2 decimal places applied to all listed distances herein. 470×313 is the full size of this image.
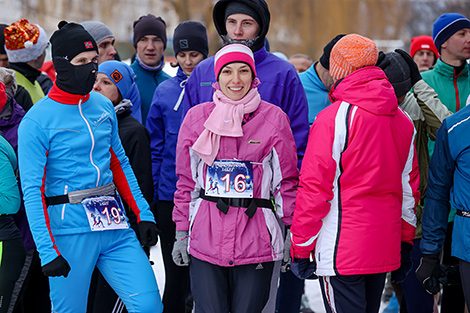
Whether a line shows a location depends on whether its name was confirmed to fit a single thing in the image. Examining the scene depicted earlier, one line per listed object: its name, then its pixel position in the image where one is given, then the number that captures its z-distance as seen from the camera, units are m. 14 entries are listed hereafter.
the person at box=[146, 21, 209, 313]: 9.48
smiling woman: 6.84
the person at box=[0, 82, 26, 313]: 7.32
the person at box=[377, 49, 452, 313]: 8.66
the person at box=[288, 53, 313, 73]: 15.41
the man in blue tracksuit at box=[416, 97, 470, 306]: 6.75
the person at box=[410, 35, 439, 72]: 13.36
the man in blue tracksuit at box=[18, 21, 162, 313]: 6.84
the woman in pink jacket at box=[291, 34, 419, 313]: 6.50
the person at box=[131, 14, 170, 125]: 11.46
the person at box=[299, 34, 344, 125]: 10.16
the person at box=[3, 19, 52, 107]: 10.40
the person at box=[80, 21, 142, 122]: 11.38
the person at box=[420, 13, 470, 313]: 9.43
